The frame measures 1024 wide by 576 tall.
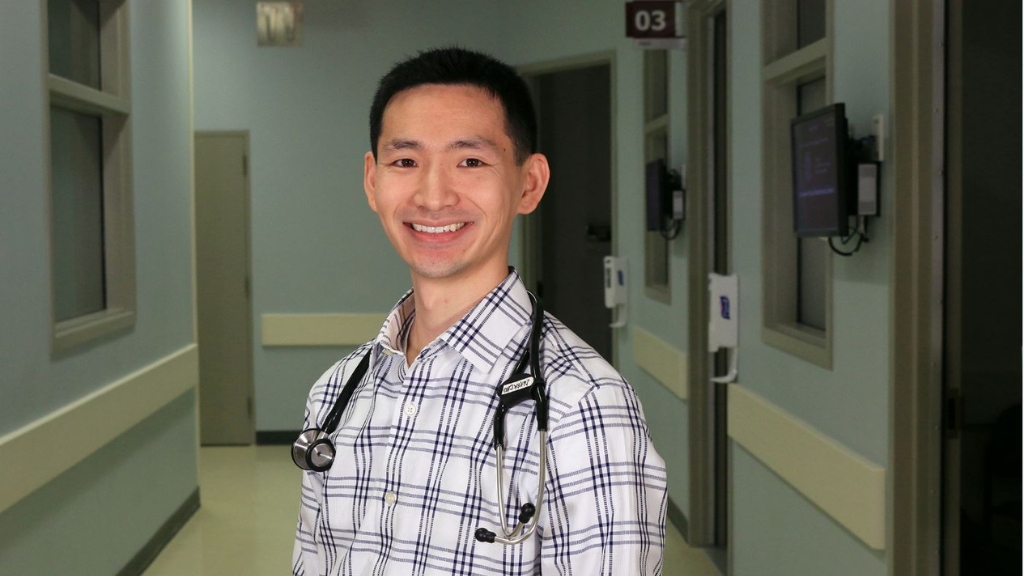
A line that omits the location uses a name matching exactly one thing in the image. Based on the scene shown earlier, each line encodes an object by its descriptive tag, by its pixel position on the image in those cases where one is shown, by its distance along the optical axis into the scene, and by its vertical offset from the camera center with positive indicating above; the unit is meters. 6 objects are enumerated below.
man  1.14 -0.20
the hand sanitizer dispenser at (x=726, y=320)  3.97 -0.33
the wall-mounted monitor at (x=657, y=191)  5.01 +0.21
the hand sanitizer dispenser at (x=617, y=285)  6.19 -0.29
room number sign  4.69 +0.96
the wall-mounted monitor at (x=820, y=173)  2.64 +0.16
